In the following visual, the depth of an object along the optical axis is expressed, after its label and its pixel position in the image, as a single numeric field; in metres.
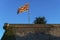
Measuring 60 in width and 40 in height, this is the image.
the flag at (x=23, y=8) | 29.73
